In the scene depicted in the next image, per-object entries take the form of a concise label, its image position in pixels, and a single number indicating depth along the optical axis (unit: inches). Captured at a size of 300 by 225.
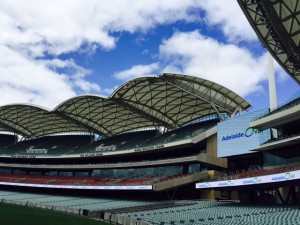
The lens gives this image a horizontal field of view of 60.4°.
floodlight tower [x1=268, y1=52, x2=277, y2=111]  1159.8
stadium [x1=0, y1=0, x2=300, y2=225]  842.1
